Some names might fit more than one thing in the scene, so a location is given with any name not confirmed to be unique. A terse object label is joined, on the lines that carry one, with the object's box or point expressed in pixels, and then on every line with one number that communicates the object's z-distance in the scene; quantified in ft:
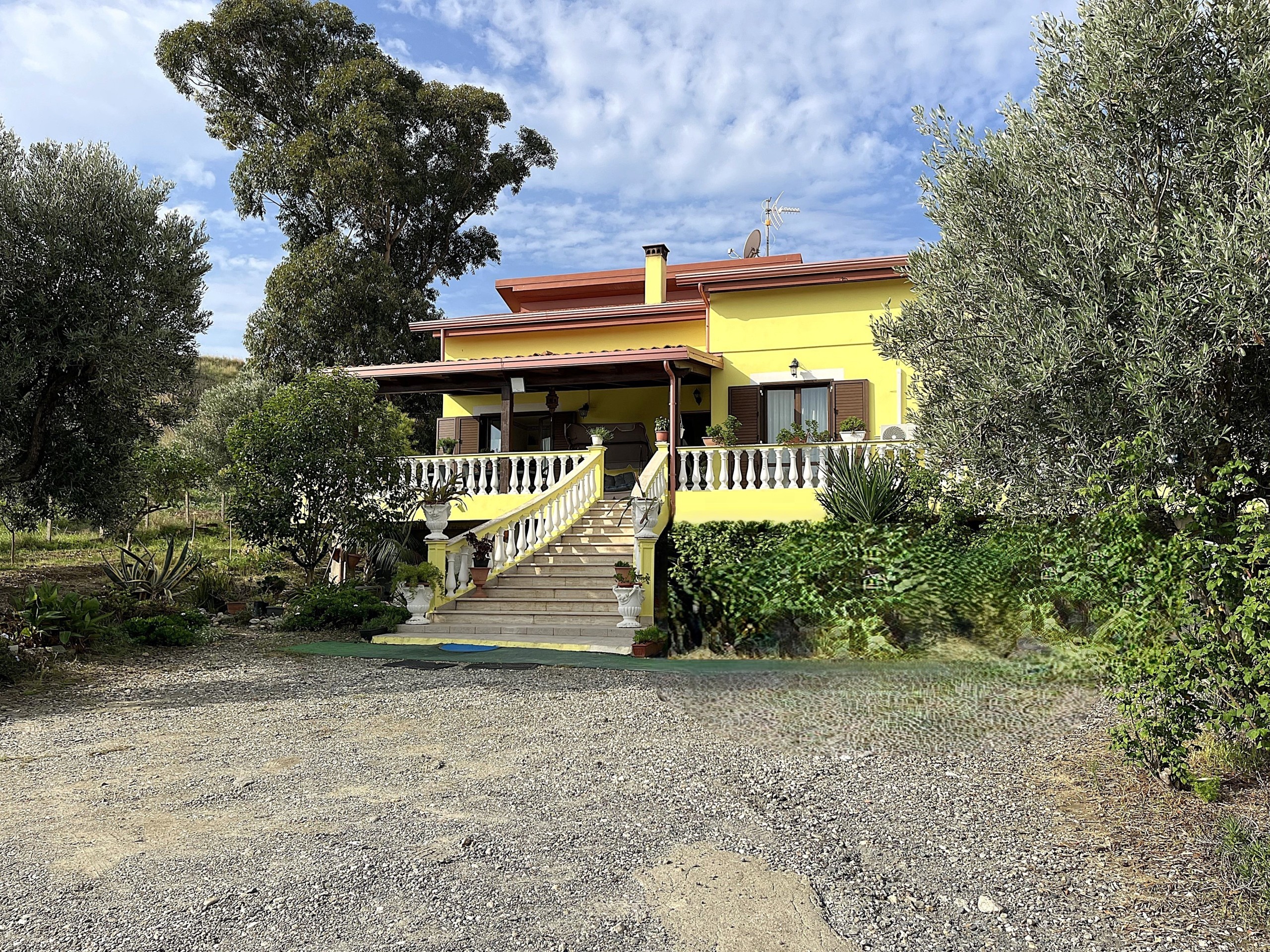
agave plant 39.55
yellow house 40.86
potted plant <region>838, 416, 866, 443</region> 46.03
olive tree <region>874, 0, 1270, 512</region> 15.34
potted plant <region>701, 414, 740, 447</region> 47.14
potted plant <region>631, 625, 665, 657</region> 33.50
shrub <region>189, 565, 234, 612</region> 43.24
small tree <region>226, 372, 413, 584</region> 40.65
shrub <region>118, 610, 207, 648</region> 33.71
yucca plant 37.32
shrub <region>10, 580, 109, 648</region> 29.78
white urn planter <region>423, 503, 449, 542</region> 41.14
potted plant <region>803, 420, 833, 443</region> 46.29
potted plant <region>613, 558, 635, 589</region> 36.88
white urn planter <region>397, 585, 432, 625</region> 39.06
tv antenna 76.43
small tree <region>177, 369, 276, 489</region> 81.10
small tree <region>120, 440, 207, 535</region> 42.55
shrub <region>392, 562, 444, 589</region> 38.99
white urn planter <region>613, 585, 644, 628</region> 36.88
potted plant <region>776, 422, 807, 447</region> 45.34
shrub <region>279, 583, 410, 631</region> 39.50
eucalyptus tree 78.43
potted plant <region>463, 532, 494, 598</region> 41.47
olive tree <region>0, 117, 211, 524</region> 34.86
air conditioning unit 44.96
